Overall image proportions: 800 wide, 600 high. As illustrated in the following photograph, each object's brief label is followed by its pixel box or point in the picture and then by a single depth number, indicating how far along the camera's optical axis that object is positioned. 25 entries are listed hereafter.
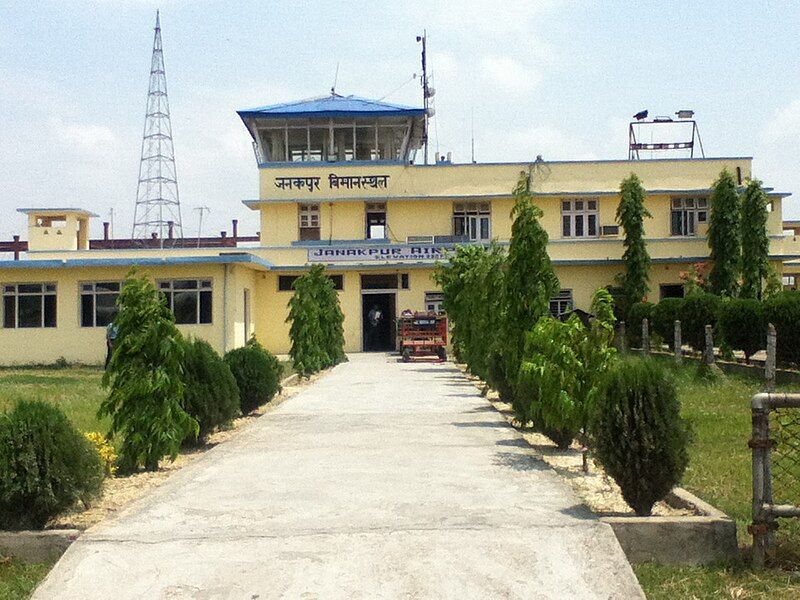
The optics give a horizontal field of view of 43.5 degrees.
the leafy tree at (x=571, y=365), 9.09
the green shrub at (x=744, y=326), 19.95
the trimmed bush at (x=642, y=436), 6.56
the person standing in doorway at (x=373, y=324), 35.09
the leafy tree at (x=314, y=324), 22.67
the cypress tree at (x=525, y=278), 12.21
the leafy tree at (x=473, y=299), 17.86
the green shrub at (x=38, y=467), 6.62
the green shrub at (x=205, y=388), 10.90
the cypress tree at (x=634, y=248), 32.84
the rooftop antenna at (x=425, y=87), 40.38
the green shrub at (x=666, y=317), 26.19
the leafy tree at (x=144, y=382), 9.24
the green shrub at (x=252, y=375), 14.34
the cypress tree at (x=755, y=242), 31.39
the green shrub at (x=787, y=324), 18.02
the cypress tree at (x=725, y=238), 32.06
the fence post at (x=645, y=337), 26.38
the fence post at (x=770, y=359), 15.34
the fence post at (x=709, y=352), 18.75
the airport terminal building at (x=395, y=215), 34.03
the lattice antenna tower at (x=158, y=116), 55.12
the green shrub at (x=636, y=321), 30.13
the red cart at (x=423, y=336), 28.94
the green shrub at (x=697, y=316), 24.00
